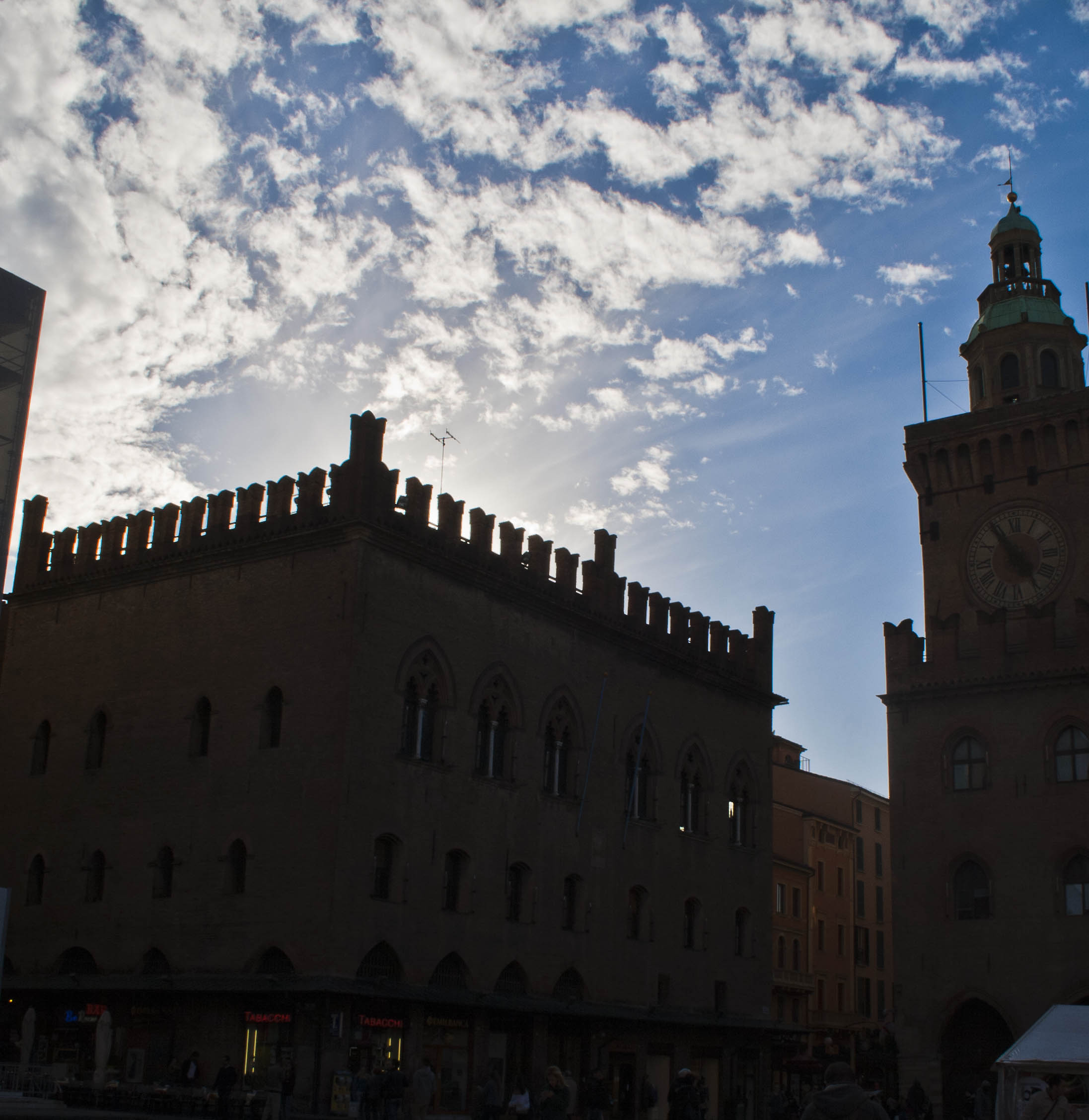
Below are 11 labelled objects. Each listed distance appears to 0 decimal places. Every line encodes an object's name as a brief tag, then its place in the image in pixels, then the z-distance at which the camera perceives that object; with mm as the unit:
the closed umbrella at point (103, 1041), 24703
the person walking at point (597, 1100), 22047
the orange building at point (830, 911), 53438
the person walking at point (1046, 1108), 11773
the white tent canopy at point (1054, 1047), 17438
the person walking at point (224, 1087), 22609
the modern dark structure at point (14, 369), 29938
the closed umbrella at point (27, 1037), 26500
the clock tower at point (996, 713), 33156
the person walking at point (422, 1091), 21734
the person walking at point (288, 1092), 22078
